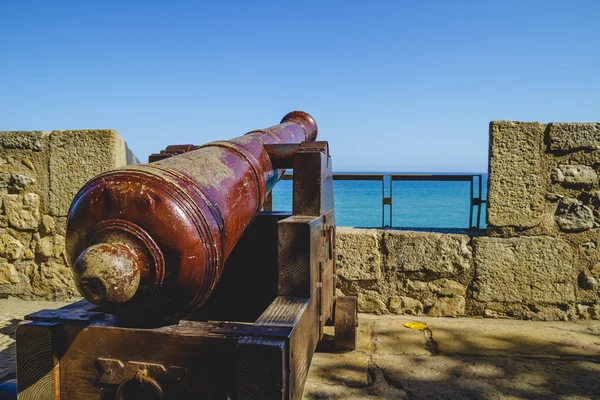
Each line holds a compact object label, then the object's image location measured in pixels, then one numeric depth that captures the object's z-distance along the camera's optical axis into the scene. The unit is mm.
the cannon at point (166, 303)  1346
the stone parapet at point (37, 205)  4016
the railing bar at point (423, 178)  4020
